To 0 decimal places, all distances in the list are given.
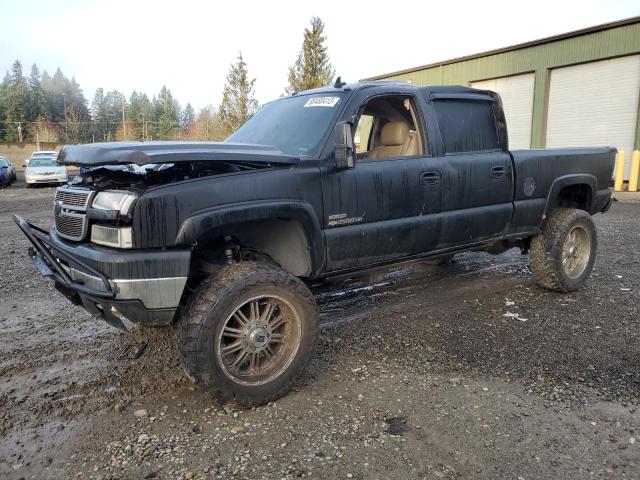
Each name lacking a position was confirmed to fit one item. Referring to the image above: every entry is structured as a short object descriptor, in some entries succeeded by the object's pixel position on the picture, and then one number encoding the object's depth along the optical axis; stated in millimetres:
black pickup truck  2812
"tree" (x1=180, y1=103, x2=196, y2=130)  107500
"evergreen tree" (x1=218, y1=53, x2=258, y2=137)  24594
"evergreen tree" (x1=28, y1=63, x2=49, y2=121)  72188
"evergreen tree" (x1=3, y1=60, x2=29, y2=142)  66938
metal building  17031
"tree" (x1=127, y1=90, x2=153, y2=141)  74500
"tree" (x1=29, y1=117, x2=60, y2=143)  54216
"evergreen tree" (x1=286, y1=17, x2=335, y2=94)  26328
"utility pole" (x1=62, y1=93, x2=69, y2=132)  61850
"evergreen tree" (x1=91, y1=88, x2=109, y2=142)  67812
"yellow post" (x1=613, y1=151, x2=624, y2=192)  16953
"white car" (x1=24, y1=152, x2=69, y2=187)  21500
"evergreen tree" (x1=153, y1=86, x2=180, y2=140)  74125
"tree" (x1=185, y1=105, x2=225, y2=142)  25748
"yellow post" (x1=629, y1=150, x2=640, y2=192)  16281
